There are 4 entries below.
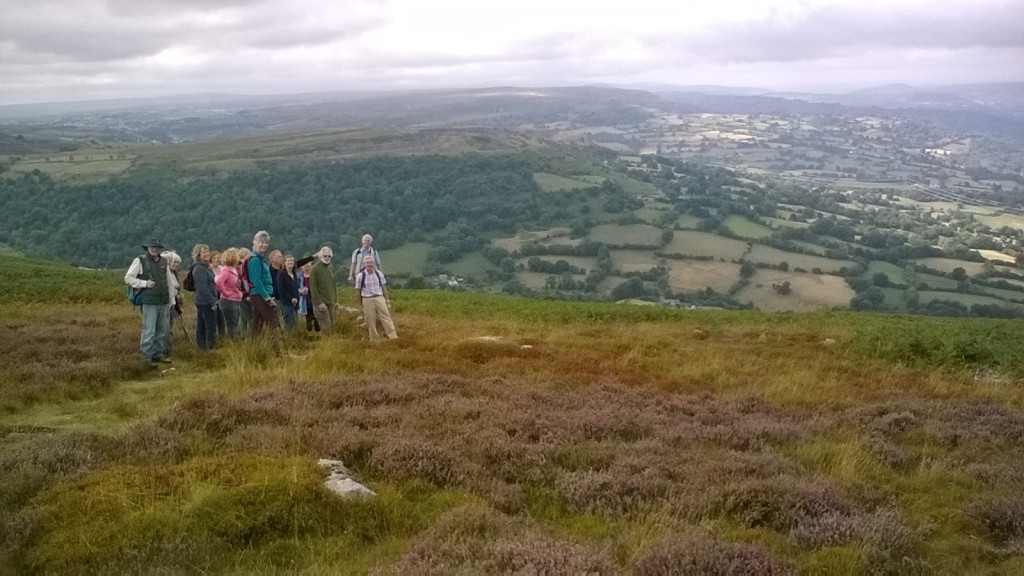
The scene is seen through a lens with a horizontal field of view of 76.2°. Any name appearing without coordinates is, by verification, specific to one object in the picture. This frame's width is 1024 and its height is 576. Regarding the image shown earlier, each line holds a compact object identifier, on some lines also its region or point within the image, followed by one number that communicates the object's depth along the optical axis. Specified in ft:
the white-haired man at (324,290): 43.62
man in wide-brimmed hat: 35.19
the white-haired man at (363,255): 43.77
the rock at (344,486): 17.01
